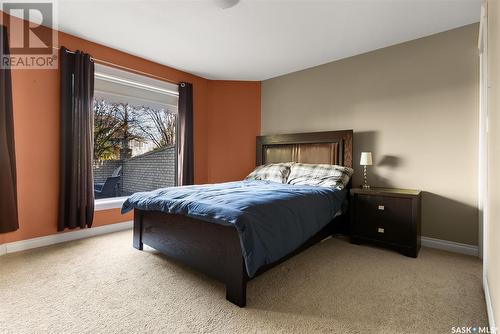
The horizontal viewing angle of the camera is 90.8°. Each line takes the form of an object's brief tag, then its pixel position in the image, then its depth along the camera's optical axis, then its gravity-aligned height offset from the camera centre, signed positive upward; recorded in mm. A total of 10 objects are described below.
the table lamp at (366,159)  3061 +87
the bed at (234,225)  1688 -496
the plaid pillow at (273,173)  3561 -109
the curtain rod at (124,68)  3184 +1371
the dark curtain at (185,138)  4137 +462
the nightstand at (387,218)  2539 -570
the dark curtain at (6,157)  2416 +67
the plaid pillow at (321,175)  3065 -123
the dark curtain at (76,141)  2879 +278
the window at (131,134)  3477 +483
